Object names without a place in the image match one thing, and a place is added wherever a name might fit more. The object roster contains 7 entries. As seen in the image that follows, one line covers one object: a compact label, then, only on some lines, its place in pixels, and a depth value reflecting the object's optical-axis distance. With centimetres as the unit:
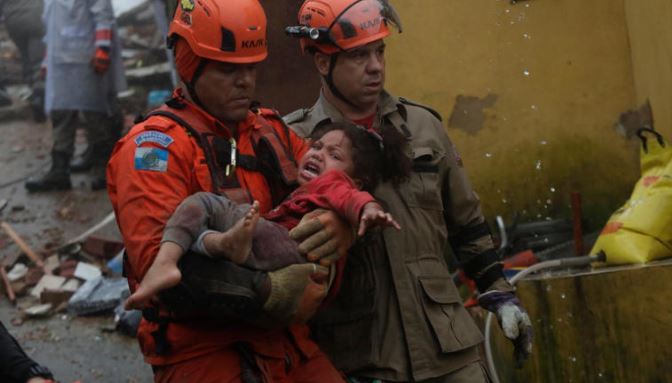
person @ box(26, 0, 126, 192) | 1772
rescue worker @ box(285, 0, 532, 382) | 674
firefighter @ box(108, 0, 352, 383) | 573
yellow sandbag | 996
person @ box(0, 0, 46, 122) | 2123
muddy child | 551
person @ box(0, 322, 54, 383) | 729
